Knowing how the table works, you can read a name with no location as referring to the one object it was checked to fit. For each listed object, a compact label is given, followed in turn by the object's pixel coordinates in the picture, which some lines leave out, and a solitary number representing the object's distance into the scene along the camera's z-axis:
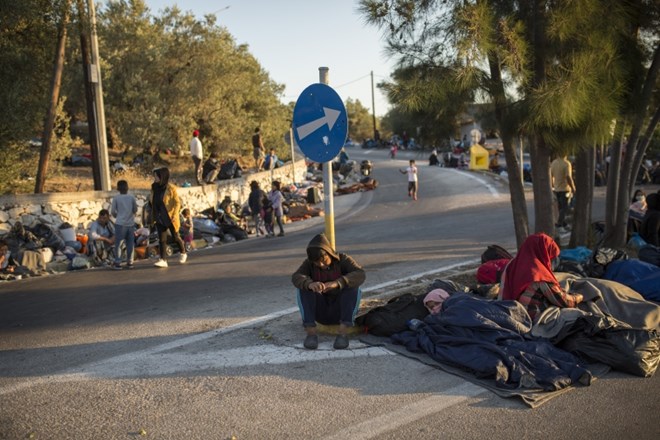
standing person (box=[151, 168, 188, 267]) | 10.47
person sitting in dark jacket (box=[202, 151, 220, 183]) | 19.25
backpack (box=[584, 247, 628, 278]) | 7.32
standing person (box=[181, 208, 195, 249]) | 13.56
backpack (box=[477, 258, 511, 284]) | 7.17
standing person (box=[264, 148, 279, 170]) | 26.59
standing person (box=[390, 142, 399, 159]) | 49.41
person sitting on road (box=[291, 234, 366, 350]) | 5.56
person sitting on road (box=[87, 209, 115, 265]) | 11.83
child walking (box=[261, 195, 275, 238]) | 15.08
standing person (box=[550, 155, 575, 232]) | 13.07
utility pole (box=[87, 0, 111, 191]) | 14.45
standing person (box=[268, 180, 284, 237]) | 15.18
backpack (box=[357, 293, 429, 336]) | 5.70
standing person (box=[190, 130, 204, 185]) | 17.84
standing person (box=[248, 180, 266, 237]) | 15.16
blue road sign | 5.75
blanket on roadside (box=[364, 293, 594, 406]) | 4.53
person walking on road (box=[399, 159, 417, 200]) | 21.38
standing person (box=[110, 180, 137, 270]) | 10.43
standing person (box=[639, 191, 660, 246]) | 10.01
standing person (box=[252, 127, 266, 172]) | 24.23
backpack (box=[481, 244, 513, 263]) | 7.82
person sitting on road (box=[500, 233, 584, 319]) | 5.59
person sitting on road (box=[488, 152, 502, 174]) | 31.56
